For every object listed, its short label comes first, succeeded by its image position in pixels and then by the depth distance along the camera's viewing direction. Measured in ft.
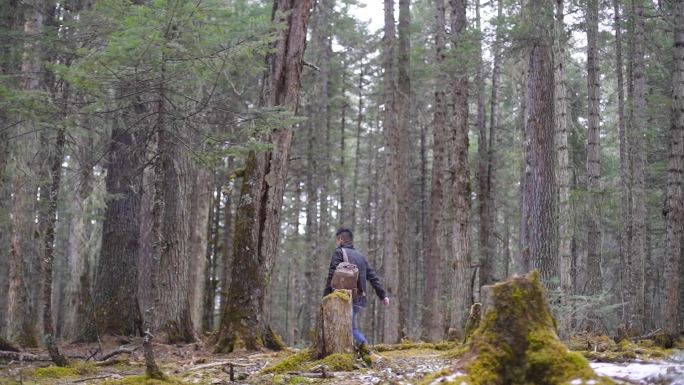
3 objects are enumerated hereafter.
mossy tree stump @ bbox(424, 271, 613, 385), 14.16
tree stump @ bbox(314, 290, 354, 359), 26.73
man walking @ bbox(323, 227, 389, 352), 31.04
